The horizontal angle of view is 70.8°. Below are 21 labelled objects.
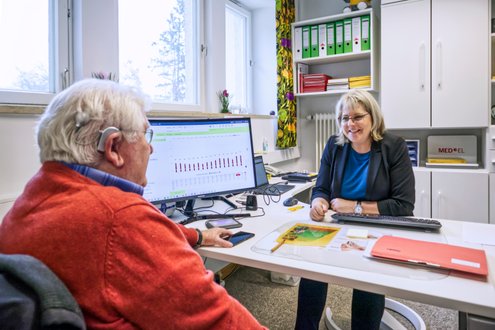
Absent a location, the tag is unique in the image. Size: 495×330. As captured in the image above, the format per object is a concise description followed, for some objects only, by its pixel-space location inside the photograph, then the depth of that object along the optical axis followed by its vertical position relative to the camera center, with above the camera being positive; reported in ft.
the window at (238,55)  11.05 +3.24
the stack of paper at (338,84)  11.09 +2.18
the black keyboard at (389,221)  4.18 -0.87
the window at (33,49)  5.08 +1.61
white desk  2.61 -1.09
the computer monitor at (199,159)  4.70 -0.10
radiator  12.27 +0.78
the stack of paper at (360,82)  10.77 +2.17
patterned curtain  11.01 +2.43
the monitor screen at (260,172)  7.64 -0.45
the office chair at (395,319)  5.89 -2.96
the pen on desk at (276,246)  3.67 -1.02
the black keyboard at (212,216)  4.96 -0.94
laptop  7.13 -0.75
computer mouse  5.71 -0.83
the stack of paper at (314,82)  11.41 +2.29
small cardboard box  10.07 +0.01
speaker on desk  5.54 -0.83
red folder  3.04 -0.99
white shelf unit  10.47 +3.01
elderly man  2.06 -0.48
